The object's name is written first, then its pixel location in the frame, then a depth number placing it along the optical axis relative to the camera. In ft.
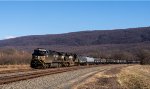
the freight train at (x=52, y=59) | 134.70
